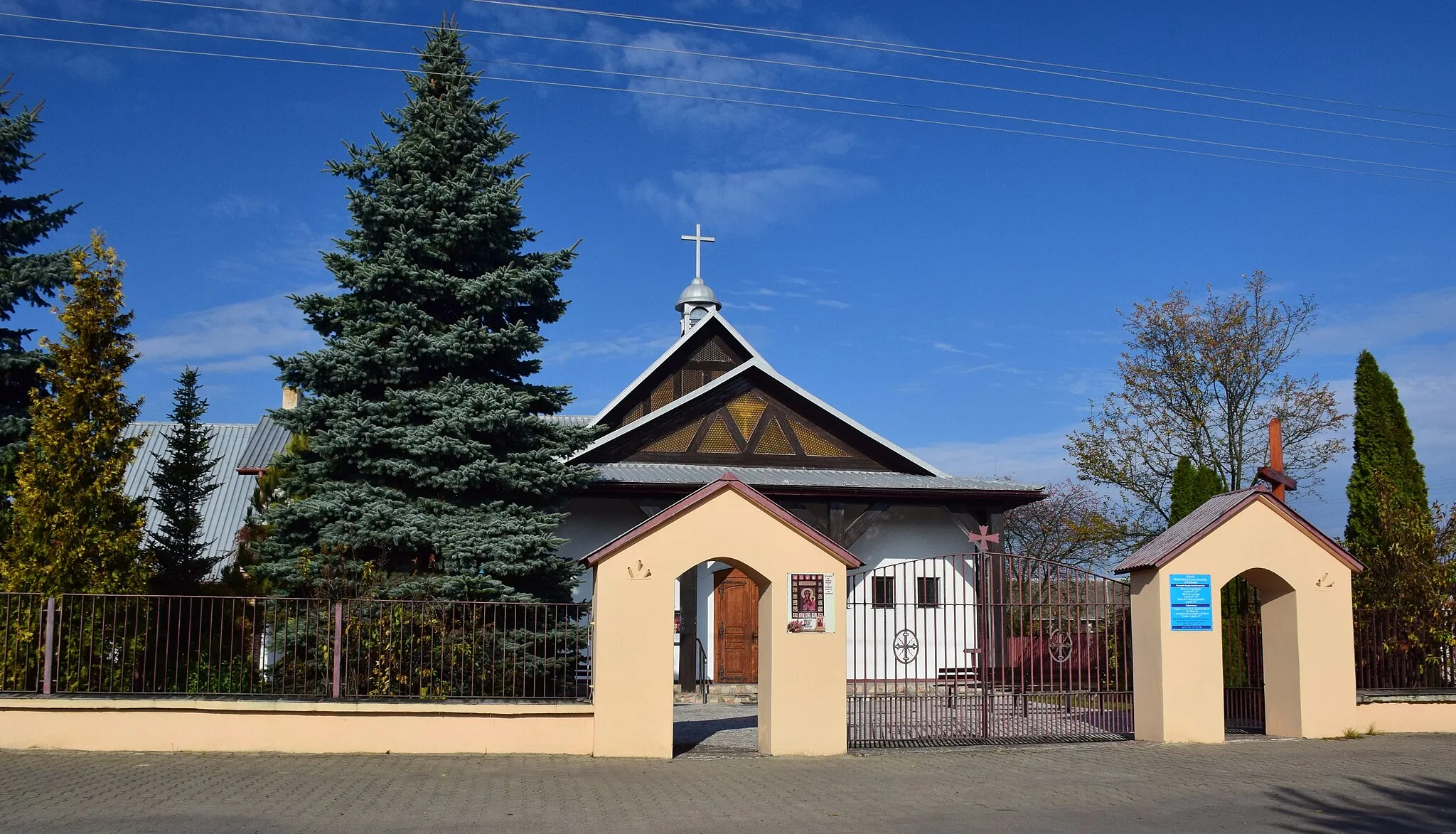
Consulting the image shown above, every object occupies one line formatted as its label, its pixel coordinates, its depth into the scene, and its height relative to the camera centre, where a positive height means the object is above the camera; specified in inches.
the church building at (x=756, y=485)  784.9 +55.7
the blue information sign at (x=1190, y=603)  515.5 -15.6
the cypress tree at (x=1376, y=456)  624.7 +60.5
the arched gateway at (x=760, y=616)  459.2 -19.6
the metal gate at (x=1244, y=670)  566.9 -51.3
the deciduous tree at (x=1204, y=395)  1012.5 +151.7
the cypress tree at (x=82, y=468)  485.7 +42.4
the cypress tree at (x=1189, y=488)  796.0 +55.3
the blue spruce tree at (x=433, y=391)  521.7 +84.0
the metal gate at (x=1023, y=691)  511.5 -56.2
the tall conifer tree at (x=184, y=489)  695.1 +52.9
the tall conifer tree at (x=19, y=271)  589.0 +152.6
